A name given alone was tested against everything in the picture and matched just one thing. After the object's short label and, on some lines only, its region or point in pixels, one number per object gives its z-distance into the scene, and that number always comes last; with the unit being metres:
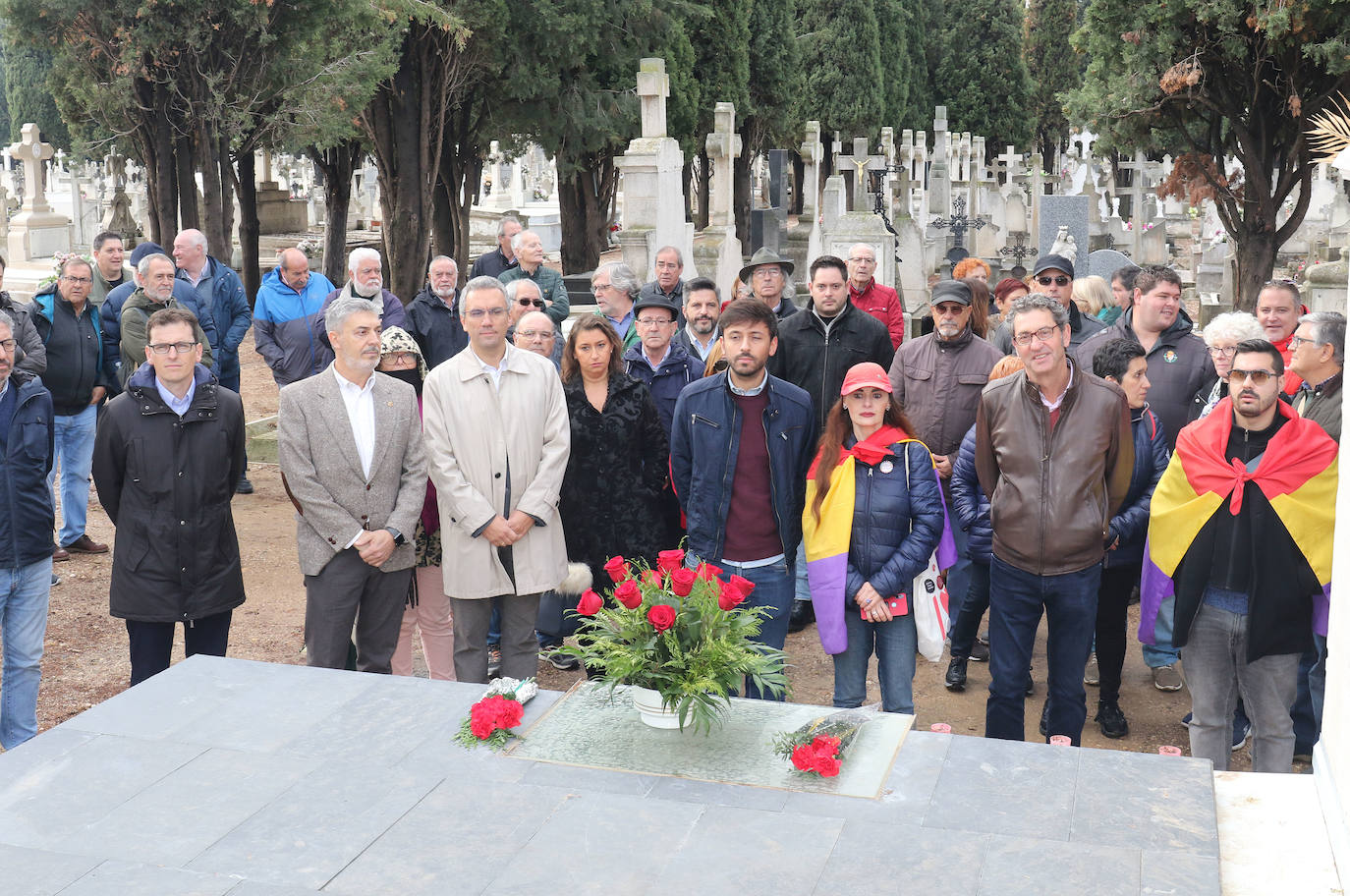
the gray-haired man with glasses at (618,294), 7.50
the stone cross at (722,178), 15.91
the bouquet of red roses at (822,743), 3.67
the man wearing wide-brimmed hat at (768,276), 7.65
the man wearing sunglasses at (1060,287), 7.71
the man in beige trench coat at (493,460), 5.50
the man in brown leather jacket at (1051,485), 5.08
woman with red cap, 5.17
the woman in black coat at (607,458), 5.92
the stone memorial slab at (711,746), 3.73
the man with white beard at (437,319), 8.24
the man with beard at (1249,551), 4.73
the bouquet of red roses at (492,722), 3.97
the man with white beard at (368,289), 8.10
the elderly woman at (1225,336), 5.83
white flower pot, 4.01
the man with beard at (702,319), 7.21
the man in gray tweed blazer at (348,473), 5.36
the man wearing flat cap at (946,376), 6.61
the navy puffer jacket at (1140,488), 5.52
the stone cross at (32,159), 24.33
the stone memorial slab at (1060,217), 16.77
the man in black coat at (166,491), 5.34
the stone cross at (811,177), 21.19
